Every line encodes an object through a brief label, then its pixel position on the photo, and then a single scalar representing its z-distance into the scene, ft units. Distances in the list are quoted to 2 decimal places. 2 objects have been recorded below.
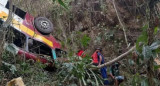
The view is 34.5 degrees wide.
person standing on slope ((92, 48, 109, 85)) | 18.81
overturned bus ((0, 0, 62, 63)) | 21.08
